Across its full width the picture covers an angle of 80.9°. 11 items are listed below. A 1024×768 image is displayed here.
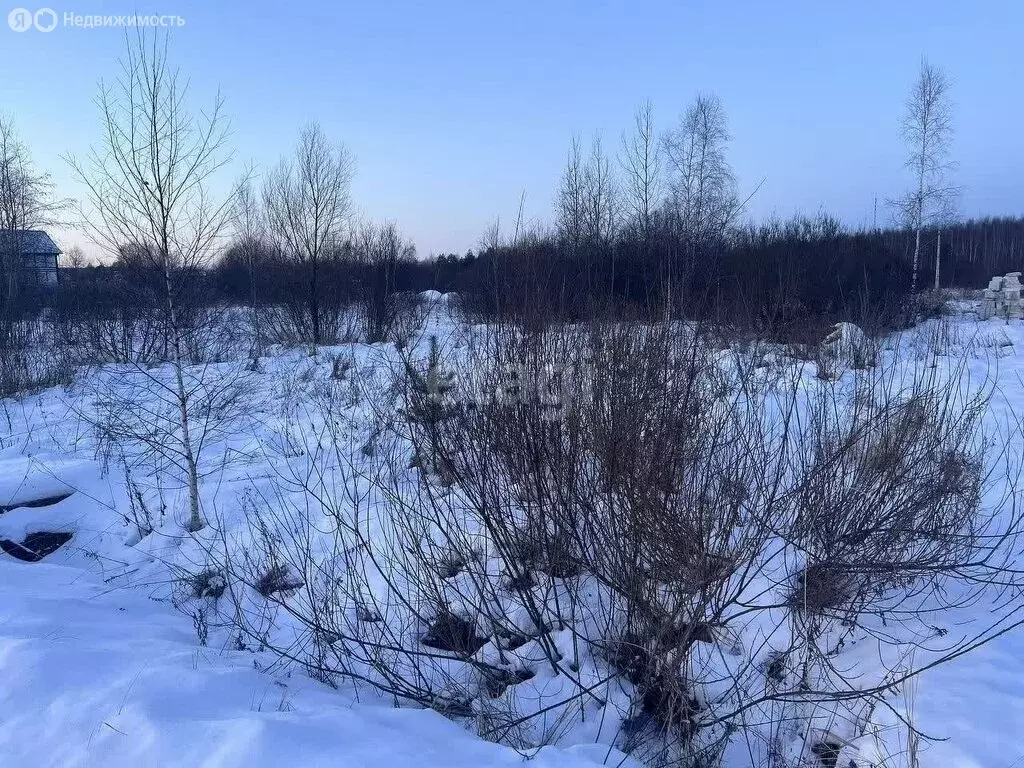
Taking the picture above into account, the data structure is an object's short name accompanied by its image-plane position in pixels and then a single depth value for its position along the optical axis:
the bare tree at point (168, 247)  5.15
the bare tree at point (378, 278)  16.31
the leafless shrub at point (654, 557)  2.95
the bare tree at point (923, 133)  19.64
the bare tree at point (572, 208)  12.19
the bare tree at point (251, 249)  17.30
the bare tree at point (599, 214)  14.73
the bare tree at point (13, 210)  17.47
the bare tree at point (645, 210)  18.48
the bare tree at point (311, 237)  15.99
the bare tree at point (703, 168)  20.68
